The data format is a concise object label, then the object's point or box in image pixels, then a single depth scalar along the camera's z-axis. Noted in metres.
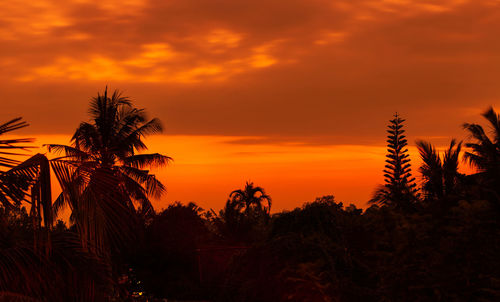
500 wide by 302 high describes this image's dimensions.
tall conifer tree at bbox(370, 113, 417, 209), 41.06
